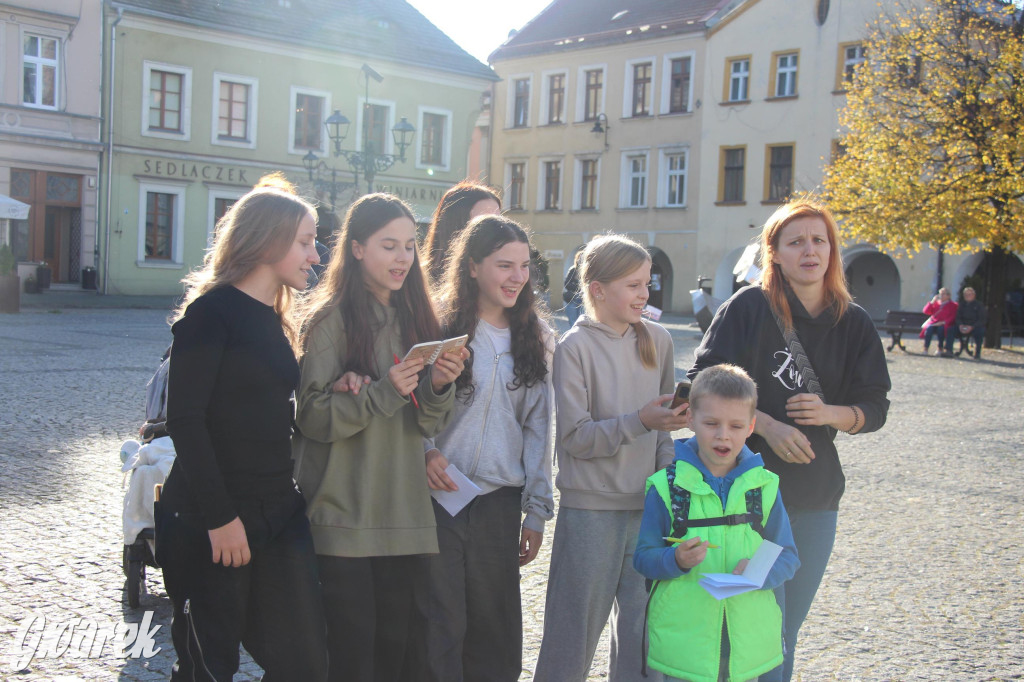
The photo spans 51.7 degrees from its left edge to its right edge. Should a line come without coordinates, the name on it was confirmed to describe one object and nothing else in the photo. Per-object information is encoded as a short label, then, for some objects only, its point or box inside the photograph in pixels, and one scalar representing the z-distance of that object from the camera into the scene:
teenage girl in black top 2.91
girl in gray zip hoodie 3.41
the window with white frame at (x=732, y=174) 37.25
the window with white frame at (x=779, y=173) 35.94
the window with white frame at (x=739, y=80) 37.06
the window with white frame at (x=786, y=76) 35.75
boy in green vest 3.02
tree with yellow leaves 22.75
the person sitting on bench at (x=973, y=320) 22.31
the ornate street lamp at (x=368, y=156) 20.86
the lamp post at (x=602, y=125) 40.22
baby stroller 4.60
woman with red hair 3.49
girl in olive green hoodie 3.17
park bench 24.69
